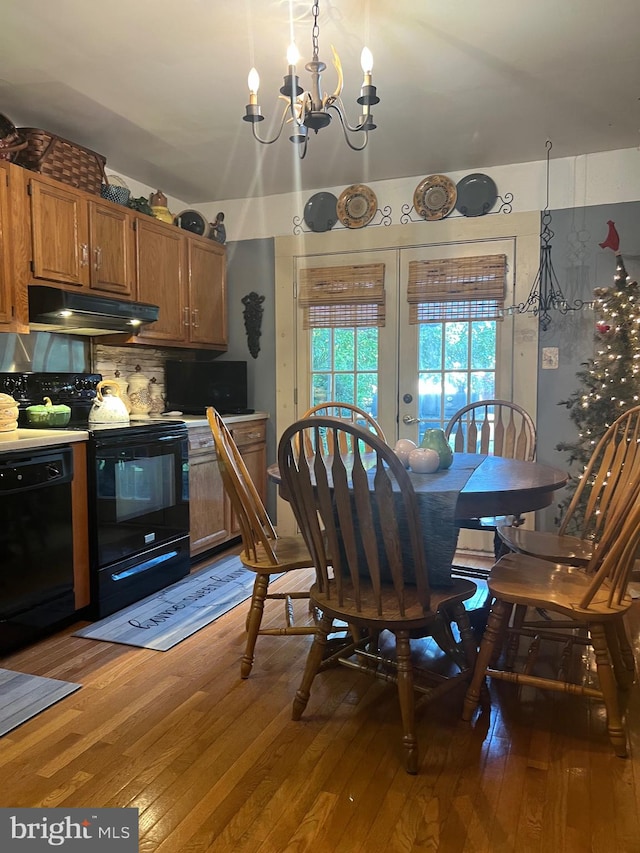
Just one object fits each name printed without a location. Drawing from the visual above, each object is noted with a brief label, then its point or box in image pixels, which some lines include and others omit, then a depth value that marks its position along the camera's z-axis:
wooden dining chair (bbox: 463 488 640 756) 1.85
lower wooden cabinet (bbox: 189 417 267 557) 3.77
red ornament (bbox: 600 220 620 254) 3.63
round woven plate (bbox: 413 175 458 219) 4.07
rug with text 2.76
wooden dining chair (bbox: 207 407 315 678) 2.28
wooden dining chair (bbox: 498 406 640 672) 2.27
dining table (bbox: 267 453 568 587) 1.90
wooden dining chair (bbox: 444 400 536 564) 3.10
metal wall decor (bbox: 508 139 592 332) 3.87
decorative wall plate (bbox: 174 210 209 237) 4.43
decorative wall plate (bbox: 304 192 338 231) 4.43
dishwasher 2.52
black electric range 2.97
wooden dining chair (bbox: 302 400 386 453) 3.21
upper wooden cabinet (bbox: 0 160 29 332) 2.86
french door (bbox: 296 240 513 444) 4.06
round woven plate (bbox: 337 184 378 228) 4.30
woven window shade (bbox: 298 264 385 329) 4.30
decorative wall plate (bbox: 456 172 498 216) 3.99
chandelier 2.02
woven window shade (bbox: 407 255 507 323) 3.98
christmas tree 3.35
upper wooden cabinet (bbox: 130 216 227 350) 3.86
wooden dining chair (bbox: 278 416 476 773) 1.70
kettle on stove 3.40
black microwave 4.42
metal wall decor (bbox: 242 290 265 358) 4.69
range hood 3.00
